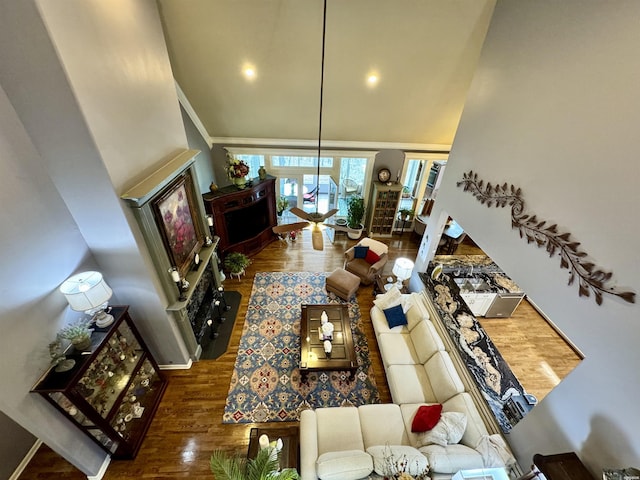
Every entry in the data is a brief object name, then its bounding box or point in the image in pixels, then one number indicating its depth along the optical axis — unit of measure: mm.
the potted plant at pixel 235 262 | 5723
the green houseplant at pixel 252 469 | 1959
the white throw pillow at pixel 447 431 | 2840
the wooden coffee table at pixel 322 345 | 3820
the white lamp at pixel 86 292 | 2406
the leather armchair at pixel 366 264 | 5770
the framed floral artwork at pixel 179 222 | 3109
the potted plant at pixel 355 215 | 7301
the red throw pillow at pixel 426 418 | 2979
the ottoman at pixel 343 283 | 5375
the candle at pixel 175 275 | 3334
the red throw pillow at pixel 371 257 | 5953
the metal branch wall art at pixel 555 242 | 2084
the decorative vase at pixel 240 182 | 5747
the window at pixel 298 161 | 7047
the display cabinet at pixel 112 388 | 2391
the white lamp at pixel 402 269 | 4781
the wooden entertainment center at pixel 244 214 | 5602
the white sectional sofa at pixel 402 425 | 2627
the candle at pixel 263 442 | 2674
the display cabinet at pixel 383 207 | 7109
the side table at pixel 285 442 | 2809
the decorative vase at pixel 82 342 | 2500
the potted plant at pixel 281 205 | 7473
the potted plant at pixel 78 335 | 2469
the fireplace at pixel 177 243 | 2818
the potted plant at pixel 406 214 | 7637
